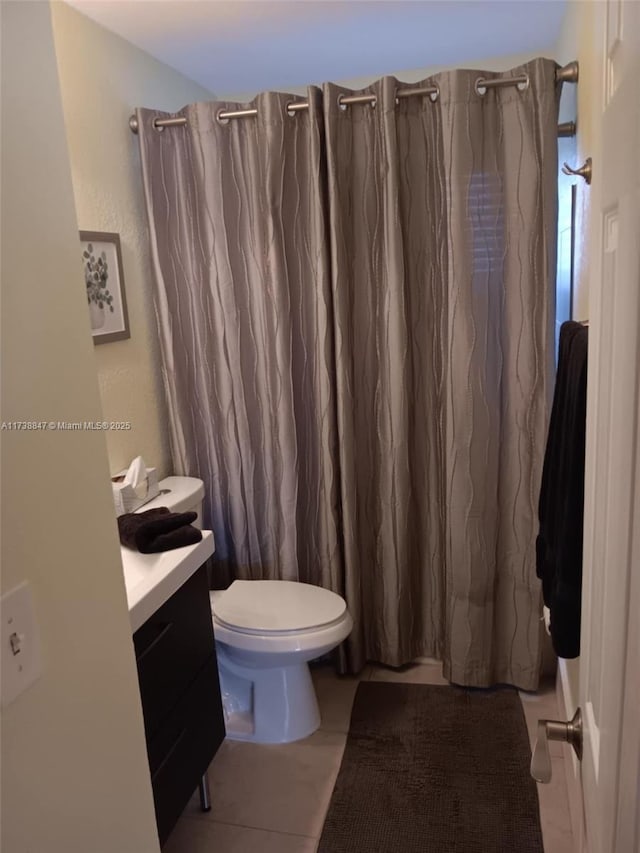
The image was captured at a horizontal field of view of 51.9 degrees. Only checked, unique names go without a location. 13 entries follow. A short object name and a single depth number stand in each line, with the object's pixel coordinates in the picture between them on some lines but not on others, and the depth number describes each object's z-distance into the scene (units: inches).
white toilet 83.2
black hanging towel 47.4
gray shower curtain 83.4
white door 22.3
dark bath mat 72.2
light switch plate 27.1
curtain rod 76.9
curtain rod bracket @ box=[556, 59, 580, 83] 75.0
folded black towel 69.3
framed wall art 81.4
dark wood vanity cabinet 61.8
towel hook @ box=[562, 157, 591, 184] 42.9
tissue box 80.2
